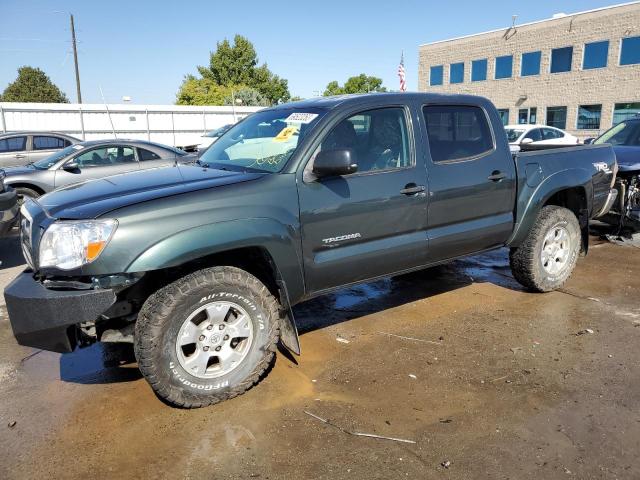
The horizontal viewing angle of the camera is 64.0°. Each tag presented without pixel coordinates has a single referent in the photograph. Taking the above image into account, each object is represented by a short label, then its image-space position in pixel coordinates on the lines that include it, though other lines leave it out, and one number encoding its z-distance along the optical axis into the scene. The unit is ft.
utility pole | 118.73
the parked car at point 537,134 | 53.42
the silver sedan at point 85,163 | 29.50
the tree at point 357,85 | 237.25
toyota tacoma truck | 9.32
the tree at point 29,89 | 204.16
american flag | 72.13
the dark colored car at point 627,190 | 22.31
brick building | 91.50
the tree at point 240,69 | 193.16
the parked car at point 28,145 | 38.29
